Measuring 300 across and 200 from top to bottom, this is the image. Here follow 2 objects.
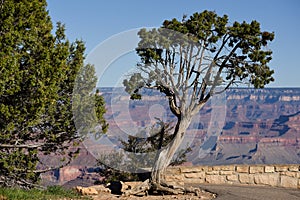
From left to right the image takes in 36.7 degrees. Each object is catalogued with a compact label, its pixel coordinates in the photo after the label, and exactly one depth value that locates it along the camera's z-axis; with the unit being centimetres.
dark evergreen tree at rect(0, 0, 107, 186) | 1612
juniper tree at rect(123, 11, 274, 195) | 1719
